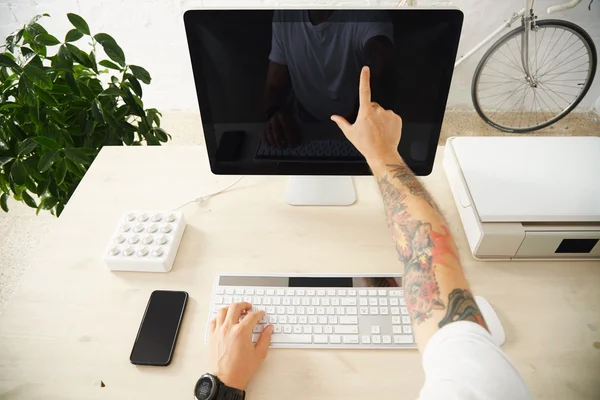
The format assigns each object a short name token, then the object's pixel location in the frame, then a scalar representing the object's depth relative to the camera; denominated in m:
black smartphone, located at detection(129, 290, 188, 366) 0.75
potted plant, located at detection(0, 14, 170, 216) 1.13
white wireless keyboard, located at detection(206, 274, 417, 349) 0.77
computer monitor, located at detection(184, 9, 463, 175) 0.78
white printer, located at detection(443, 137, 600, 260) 0.84
